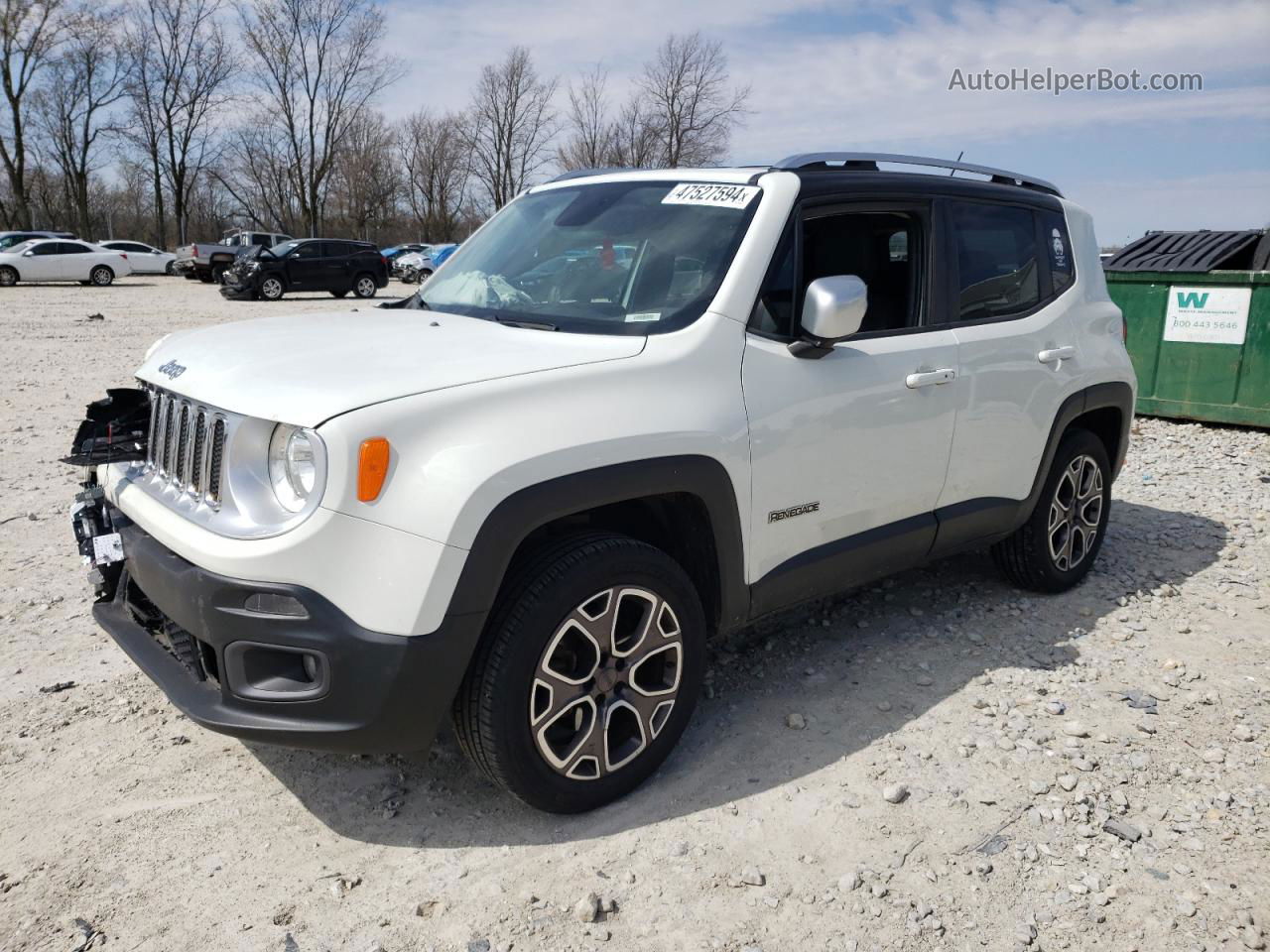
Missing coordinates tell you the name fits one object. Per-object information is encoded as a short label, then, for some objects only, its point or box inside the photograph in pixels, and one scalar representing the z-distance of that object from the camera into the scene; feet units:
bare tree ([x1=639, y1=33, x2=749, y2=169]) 138.31
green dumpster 29.25
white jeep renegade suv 8.12
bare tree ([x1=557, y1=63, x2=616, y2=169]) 151.02
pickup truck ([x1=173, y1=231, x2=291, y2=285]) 111.96
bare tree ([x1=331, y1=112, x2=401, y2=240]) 188.14
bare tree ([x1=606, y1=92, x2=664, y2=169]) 140.05
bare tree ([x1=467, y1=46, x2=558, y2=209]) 180.14
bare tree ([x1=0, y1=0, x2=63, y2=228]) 148.25
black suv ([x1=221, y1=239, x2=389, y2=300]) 81.10
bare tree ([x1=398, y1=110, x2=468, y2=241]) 206.80
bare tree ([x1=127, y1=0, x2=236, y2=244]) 169.27
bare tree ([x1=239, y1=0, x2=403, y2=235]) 176.04
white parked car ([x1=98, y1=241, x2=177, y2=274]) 120.78
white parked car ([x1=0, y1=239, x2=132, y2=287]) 96.68
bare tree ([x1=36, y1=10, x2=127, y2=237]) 163.43
